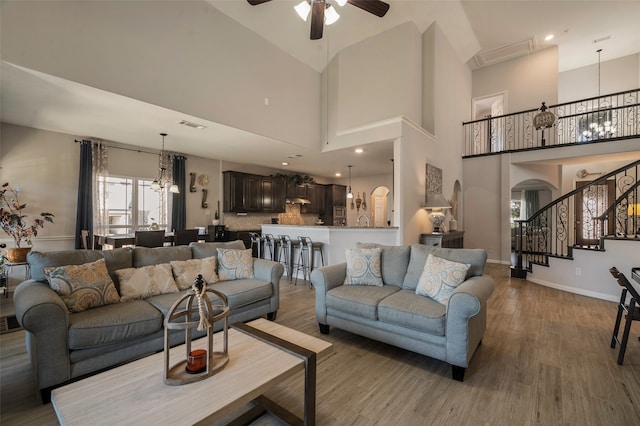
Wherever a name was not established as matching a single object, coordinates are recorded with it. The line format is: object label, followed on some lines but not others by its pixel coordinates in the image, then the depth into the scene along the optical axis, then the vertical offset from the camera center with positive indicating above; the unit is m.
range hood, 8.86 +0.42
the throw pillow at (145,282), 2.68 -0.69
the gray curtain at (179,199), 6.49 +0.34
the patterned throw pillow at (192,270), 3.03 -0.65
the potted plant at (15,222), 4.00 -0.15
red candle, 1.50 -0.81
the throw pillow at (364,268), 3.19 -0.63
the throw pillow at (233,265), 3.42 -0.65
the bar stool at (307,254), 5.25 -0.79
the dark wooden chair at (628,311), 2.37 -0.85
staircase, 7.34 +0.15
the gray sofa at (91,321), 1.93 -0.87
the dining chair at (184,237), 5.27 -0.45
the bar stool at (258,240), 6.12 -0.60
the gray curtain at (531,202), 10.53 +0.52
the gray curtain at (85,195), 5.19 +0.34
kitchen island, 5.04 -0.43
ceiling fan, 3.10 +2.33
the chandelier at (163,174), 6.02 +0.89
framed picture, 5.70 +0.74
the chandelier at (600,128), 7.41 +2.38
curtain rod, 5.31 +1.38
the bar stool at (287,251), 5.43 -0.78
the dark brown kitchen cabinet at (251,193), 7.45 +0.58
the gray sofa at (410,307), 2.20 -0.85
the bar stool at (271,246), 5.82 -0.68
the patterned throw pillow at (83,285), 2.31 -0.63
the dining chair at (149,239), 4.66 -0.44
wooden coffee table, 1.21 -0.88
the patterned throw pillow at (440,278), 2.55 -0.60
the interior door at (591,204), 8.54 +0.38
